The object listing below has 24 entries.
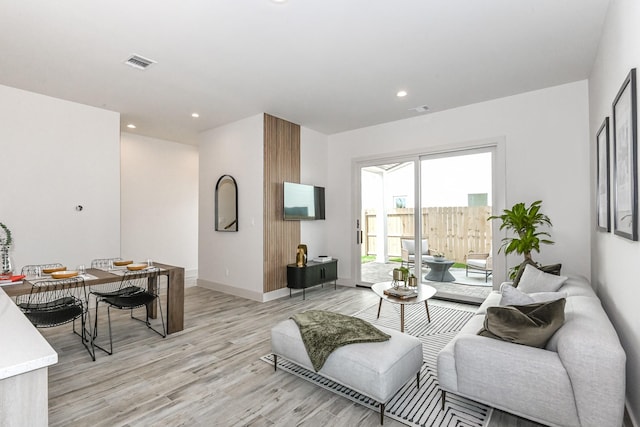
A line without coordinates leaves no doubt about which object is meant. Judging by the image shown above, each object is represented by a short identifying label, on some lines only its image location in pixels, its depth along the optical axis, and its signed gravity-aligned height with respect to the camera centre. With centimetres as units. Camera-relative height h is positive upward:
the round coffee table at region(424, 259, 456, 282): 489 -90
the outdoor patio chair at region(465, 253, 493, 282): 447 -71
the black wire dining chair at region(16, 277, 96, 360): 256 -83
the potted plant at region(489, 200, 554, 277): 358 -12
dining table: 329 -83
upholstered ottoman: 193 -99
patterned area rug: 196 -129
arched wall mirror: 520 +19
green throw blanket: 218 -87
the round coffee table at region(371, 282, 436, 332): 318 -87
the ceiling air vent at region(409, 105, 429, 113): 459 +158
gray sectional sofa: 151 -85
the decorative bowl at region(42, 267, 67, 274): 315 -56
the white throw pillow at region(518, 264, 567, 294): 278 -61
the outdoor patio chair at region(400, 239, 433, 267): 504 -61
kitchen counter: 98 -54
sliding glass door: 457 -9
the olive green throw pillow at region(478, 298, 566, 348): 177 -62
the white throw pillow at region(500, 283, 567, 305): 208 -56
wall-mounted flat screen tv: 512 +23
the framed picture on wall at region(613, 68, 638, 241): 170 +32
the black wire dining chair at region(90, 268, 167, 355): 303 -84
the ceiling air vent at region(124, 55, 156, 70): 314 +158
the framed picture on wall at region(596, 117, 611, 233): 250 +31
